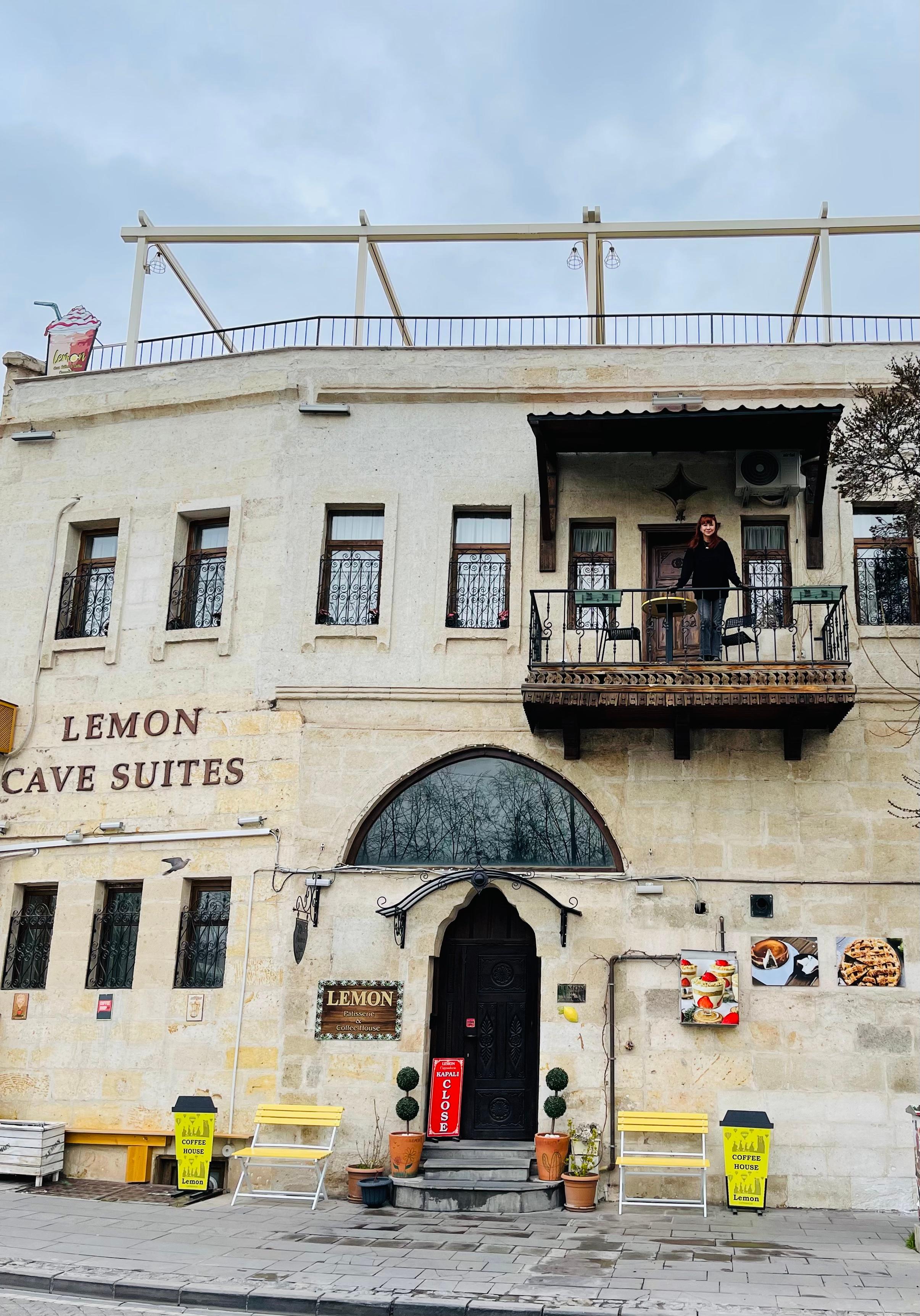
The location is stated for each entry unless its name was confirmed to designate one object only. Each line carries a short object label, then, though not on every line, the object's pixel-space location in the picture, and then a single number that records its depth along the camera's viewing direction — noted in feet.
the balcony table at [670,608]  45.55
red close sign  46.73
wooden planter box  46.88
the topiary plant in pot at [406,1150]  44.19
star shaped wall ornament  51.31
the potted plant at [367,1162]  44.24
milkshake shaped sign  60.54
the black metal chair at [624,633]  47.29
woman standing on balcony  47.70
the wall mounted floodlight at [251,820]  49.57
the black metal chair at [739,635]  46.73
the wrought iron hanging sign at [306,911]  48.01
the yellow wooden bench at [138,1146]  47.57
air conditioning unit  49.85
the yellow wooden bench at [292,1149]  43.11
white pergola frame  55.98
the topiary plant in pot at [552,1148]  43.75
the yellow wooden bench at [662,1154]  41.88
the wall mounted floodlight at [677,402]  52.44
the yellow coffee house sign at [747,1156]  41.47
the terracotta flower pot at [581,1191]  42.45
